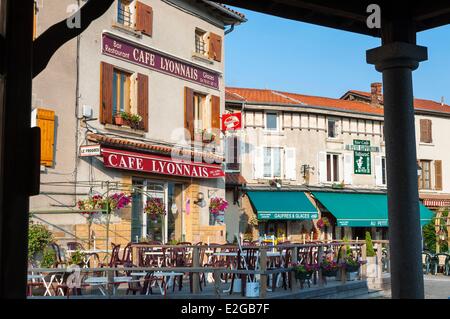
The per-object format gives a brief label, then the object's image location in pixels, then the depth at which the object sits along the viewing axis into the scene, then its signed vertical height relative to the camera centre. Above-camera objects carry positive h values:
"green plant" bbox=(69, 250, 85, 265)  10.02 -0.56
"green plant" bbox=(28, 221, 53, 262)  10.85 -0.29
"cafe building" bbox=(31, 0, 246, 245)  12.82 +2.46
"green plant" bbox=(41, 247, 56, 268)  10.38 -0.60
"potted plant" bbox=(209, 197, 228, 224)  17.19 +0.41
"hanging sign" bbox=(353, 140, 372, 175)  27.55 +2.86
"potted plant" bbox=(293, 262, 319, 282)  9.80 -0.75
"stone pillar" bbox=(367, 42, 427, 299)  4.77 +0.46
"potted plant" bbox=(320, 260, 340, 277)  10.69 -0.77
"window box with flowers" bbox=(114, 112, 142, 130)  14.30 +2.40
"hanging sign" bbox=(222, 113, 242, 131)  17.64 +2.88
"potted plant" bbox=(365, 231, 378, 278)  12.53 -0.79
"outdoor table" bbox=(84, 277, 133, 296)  8.03 -0.74
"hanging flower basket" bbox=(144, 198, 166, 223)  14.68 +0.38
